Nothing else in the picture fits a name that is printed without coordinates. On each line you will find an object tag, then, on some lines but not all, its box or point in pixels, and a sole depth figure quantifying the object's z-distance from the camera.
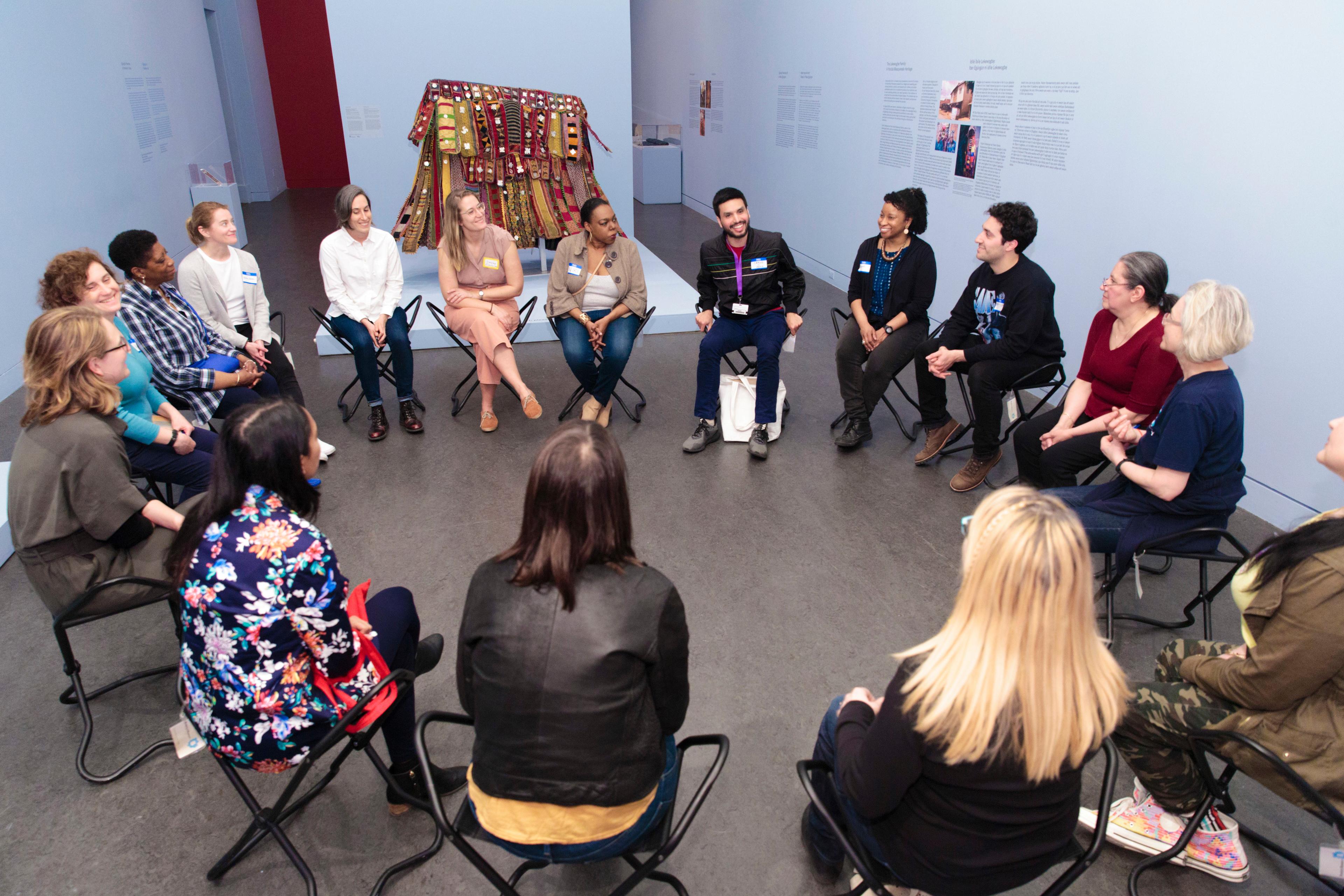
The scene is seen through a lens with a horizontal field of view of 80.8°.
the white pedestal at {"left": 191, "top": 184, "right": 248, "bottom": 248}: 8.72
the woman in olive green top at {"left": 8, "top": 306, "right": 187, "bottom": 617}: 2.18
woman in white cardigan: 3.95
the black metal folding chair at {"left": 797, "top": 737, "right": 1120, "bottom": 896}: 1.46
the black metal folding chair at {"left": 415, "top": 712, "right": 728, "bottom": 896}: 1.52
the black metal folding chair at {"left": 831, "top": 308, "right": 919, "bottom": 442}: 4.45
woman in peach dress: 4.55
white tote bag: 4.46
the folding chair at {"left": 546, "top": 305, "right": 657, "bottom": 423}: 4.67
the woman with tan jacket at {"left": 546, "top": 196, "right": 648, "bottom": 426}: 4.53
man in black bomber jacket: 4.31
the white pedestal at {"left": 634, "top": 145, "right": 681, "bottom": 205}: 11.77
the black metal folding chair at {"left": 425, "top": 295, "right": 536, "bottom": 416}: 4.70
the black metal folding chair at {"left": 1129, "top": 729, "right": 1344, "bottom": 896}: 1.62
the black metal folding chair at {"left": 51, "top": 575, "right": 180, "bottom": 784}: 2.13
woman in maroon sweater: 3.16
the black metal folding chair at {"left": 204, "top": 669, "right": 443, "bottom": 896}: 1.79
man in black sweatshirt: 3.82
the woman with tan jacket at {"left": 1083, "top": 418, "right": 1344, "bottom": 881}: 1.65
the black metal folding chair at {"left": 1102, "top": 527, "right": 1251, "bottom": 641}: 2.45
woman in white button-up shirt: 4.45
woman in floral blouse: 1.62
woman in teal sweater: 2.96
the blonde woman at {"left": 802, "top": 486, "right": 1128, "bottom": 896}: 1.27
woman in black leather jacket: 1.42
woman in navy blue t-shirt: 2.46
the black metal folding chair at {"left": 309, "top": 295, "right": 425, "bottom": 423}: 4.50
